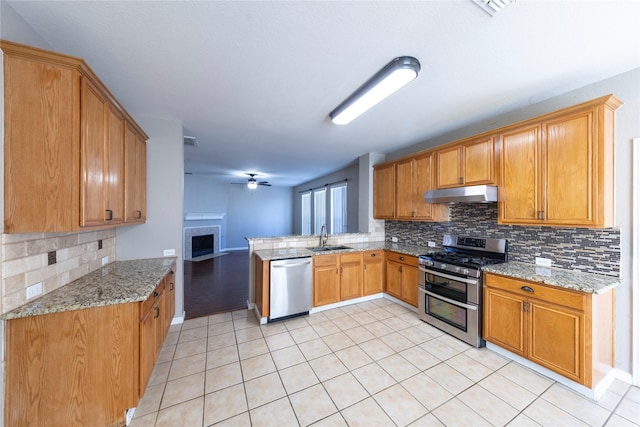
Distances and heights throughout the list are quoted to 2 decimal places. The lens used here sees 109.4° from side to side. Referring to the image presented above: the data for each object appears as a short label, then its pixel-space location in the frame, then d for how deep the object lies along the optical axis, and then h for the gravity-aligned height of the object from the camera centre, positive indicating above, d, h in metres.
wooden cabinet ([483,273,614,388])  1.76 -0.98
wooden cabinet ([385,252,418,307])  3.27 -0.97
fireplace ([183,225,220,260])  7.04 -0.88
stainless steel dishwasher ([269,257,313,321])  2.94 -0.98
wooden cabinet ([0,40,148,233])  1.29 +0.45
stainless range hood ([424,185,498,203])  2.50 +0.23
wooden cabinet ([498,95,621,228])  1.86 +0.41
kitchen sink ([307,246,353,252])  3.69 -0.57
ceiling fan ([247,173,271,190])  6.63 +0.95
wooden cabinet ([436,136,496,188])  2.60 +0.63
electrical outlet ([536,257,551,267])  2.33 -0.51
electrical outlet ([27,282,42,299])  1.42 -0.48
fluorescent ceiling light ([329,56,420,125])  1.71 +1.09
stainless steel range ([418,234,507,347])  2.44 -0.84
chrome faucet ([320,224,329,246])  3.86 -0.41
